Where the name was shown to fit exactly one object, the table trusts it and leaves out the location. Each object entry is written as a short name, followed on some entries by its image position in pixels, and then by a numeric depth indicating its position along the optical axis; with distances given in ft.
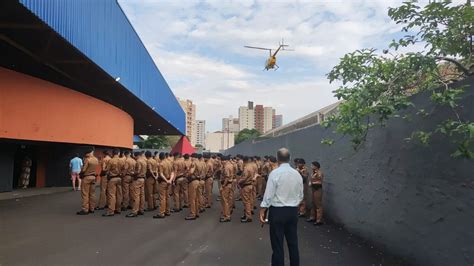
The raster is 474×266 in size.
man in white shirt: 18.03
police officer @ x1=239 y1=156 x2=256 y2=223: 35.99
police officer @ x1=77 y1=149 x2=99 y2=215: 38.24
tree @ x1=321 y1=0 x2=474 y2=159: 16.02
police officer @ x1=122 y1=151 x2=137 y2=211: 38.91
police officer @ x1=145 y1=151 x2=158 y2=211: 40.22
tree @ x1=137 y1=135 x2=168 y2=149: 208.78
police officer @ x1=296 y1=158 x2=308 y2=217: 36.86
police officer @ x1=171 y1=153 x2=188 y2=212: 39.75
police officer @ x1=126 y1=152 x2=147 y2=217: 37.57
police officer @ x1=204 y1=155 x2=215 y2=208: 44.43
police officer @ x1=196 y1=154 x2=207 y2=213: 38.75
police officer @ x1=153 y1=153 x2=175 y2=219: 37.35
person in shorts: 61.57
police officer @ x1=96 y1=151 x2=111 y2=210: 39.22
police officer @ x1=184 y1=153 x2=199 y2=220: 36.91
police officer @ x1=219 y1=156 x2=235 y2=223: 36.27
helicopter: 105.70
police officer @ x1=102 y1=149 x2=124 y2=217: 37.91
